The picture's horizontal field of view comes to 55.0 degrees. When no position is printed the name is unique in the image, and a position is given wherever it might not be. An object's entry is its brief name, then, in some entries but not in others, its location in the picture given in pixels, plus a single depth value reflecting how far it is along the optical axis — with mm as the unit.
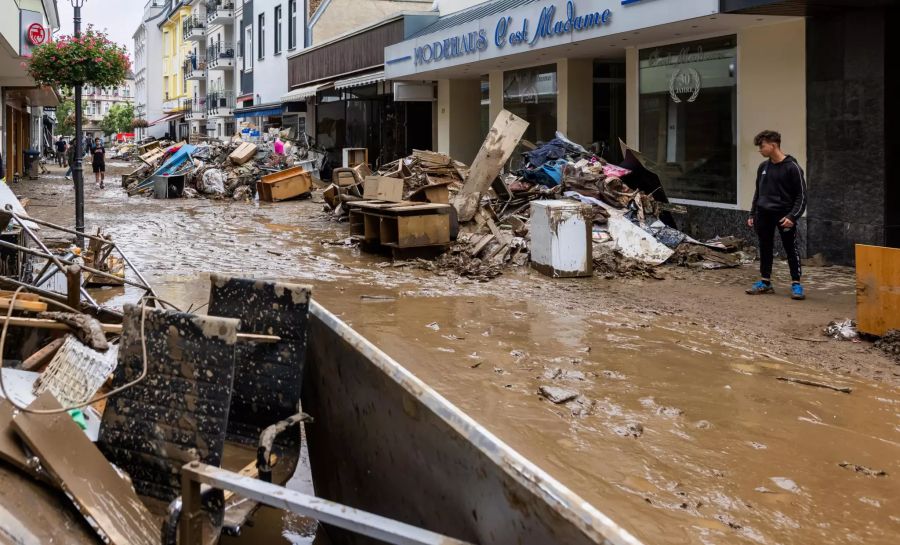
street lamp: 13239
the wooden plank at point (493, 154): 13219
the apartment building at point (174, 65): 72562
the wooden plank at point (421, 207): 11984
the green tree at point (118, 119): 104062
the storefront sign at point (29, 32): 17917
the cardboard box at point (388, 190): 14062
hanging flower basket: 13711
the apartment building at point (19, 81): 17281
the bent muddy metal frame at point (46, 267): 4934
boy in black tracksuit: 9078
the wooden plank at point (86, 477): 3191
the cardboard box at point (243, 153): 26078
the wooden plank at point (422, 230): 12008
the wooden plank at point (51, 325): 4074
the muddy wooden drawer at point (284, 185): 23344
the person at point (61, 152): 46969
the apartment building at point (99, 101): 134275
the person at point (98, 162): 30406
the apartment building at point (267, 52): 38250
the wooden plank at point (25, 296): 4805
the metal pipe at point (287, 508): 2529
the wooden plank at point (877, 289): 7000
